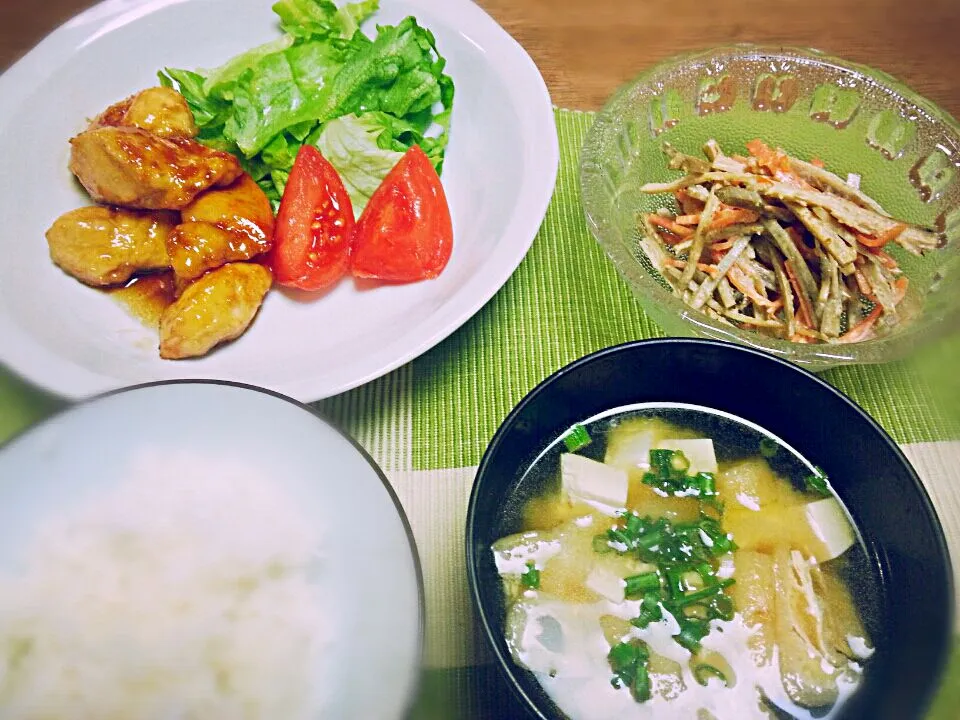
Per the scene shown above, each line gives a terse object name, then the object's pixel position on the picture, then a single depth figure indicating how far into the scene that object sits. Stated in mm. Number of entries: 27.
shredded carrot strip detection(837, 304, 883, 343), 287
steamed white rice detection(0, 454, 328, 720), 148
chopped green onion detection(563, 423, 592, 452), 254
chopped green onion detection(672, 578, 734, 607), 224
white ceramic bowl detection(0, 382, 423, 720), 149
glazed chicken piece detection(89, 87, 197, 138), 328
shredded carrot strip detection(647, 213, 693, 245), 314
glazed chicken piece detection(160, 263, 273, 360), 283
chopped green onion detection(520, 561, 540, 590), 229
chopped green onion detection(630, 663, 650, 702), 213
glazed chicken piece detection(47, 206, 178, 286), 306
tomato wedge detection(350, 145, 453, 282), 306
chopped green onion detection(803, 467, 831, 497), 244
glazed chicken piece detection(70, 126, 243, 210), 301
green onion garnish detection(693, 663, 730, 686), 215
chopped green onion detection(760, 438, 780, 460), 252
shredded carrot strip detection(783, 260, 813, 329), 297
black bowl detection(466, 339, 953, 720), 205
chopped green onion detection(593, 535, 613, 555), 234
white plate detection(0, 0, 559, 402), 273
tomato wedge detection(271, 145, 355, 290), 308
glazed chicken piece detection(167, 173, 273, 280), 300
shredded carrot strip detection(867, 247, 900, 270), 302
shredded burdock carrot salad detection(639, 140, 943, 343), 293
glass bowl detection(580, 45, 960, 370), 298
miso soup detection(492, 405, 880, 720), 215
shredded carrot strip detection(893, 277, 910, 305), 293
